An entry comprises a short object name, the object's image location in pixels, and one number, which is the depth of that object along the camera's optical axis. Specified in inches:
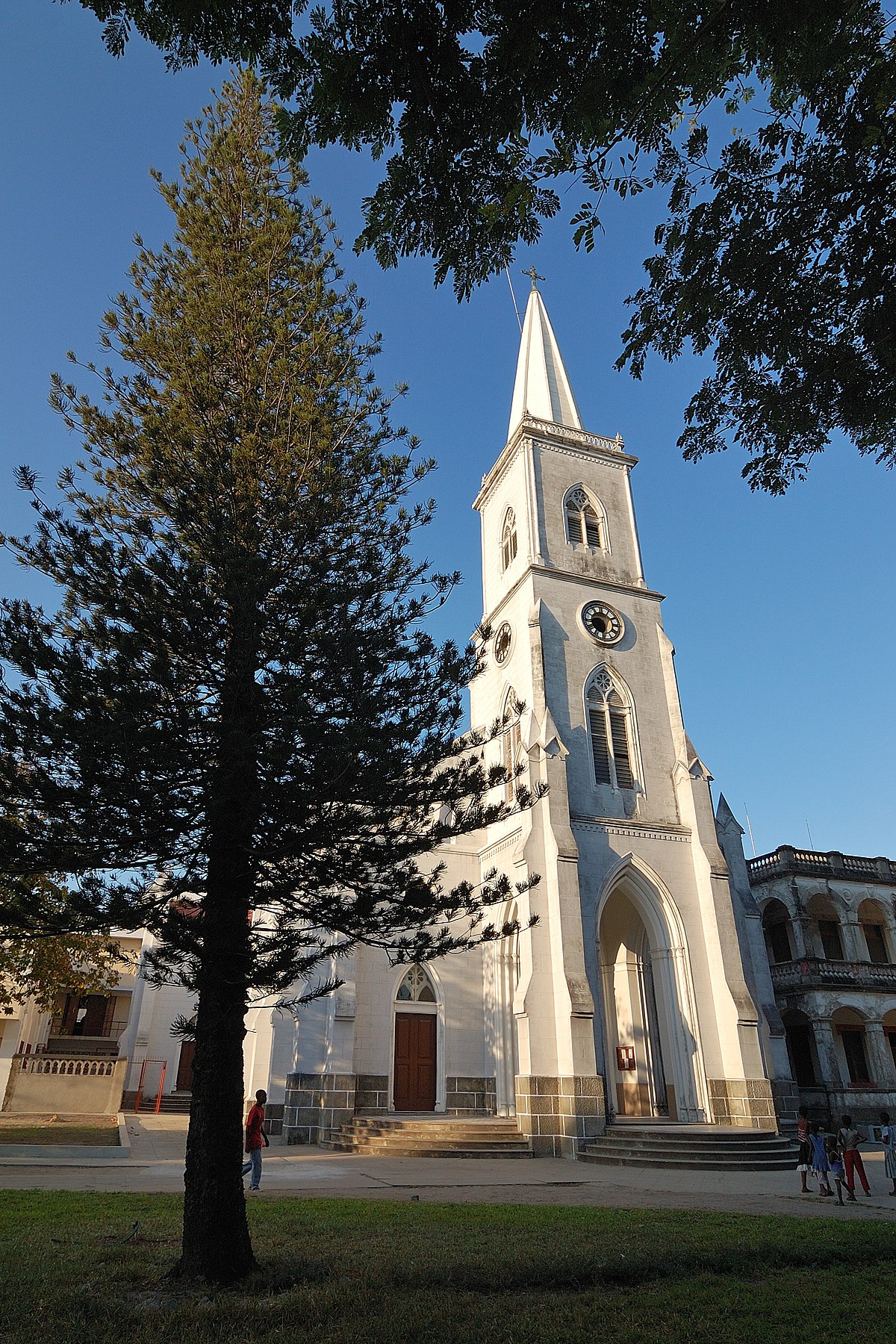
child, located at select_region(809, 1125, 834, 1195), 475.5
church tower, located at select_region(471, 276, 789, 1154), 725.3
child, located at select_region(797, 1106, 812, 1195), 491.2
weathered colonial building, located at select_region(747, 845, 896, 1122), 1120.8
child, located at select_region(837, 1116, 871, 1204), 463.2
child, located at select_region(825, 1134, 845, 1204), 437.4
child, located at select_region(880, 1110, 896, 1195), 492.4
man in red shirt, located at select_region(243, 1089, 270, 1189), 434.6
